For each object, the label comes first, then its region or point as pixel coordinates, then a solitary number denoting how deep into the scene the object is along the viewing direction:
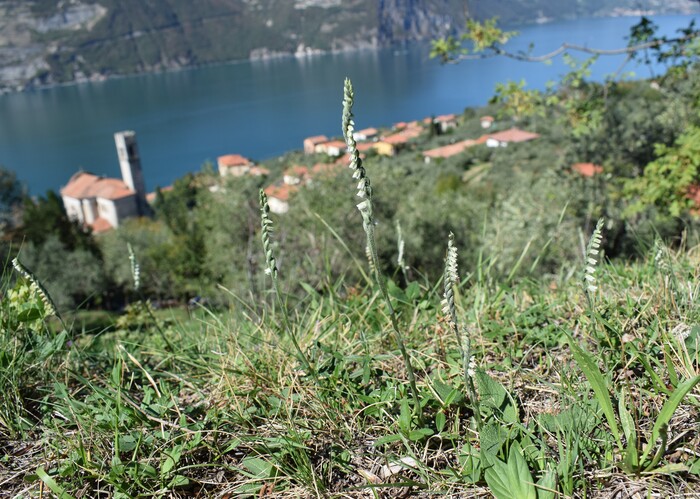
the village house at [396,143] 40.78
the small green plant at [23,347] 2.28
